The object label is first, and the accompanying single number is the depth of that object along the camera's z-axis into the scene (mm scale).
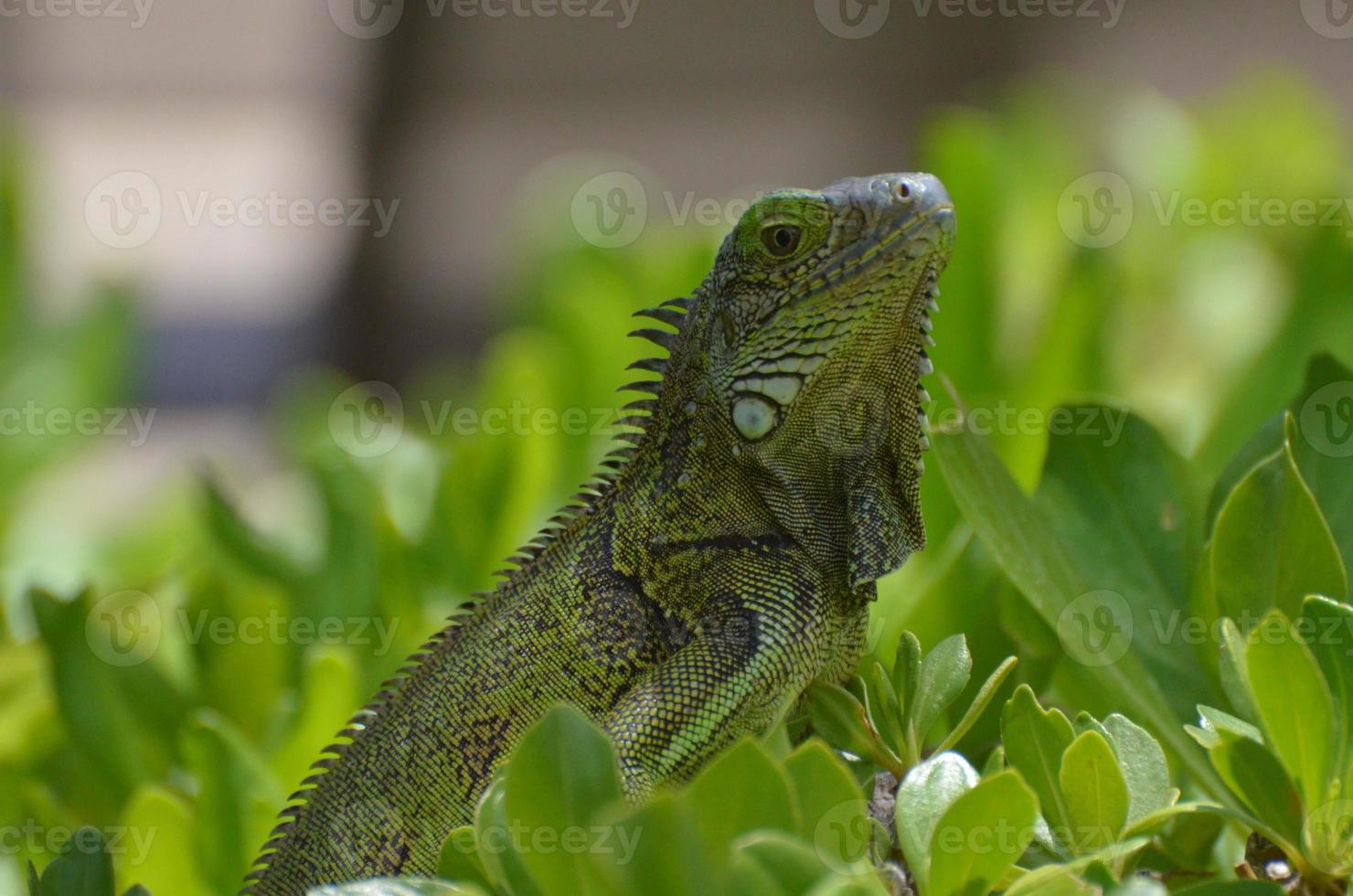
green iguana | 2896
